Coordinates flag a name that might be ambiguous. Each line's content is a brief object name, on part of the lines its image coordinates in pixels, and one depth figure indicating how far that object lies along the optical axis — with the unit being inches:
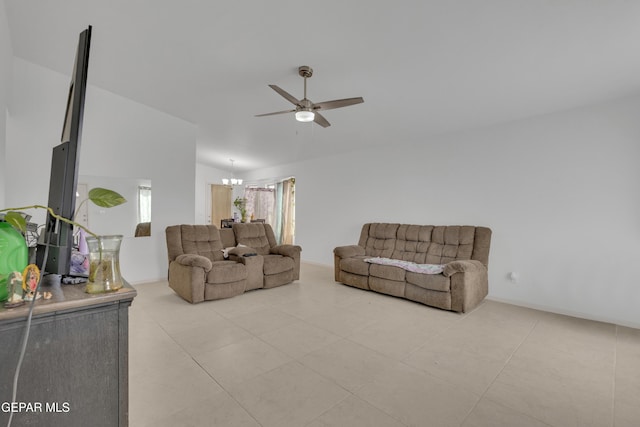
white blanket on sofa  138.9
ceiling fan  104.4
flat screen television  34.9
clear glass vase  34.1
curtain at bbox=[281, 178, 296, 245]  291.4
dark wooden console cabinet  27.4
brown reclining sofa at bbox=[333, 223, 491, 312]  130.2
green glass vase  28.2
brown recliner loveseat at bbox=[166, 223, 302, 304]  137.8
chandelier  303.4
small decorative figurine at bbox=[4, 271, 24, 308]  28.0
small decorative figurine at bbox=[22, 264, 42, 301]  29.2
